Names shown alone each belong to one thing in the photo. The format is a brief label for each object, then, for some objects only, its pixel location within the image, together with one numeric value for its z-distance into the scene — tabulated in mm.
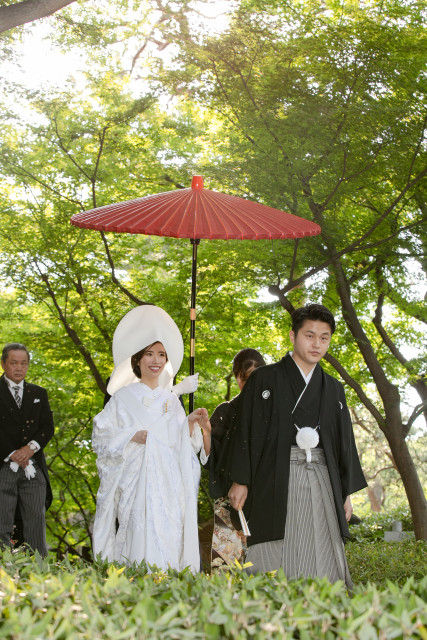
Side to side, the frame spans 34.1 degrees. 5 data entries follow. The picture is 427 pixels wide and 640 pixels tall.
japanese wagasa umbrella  4277
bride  4340
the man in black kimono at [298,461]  3830
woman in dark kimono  4477
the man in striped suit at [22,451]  5797
